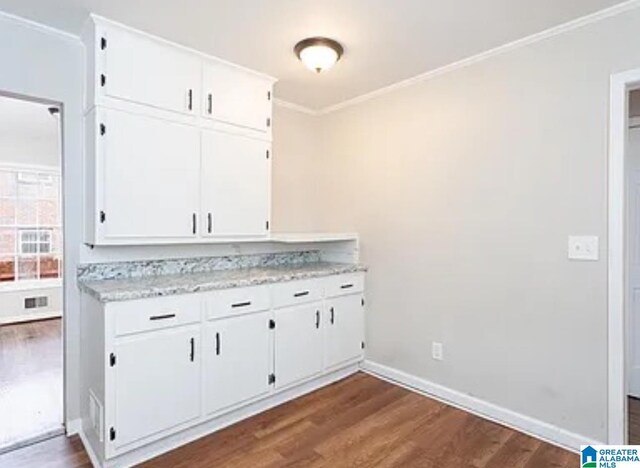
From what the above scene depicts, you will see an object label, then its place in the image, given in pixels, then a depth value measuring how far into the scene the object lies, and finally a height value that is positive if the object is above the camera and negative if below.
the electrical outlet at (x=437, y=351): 2.96 -0.90
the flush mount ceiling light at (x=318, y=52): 2.47 +1.13
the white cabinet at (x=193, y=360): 2.09 -0.80
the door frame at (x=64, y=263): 2.43 -0.20
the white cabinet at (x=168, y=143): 2.31 +0.57
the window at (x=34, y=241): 5.47 -0.16
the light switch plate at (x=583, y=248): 2.21 -0.09
